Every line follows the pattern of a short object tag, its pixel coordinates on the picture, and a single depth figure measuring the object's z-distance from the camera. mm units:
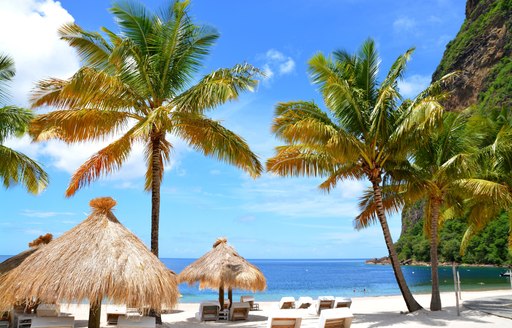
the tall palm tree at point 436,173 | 12875
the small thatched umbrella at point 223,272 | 13008
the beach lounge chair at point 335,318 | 8211
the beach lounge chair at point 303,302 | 14844
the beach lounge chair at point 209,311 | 13086
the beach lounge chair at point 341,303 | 14023
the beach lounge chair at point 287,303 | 14492
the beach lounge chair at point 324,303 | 14273
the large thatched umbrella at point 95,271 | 7188
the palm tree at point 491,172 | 13453
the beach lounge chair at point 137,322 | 8234
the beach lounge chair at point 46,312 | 11354
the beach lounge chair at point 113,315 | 11938
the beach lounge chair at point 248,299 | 14980
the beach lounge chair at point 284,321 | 8336
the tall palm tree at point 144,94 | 10461
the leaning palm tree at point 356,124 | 11906
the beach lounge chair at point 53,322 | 7648
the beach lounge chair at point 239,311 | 13117
